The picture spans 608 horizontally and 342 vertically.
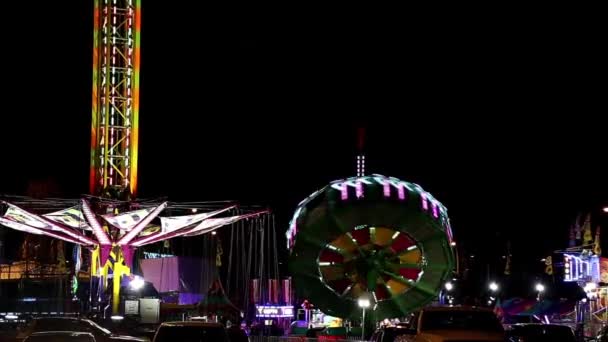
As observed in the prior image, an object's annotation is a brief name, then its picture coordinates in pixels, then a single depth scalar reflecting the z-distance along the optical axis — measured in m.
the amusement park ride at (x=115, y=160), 40.81
